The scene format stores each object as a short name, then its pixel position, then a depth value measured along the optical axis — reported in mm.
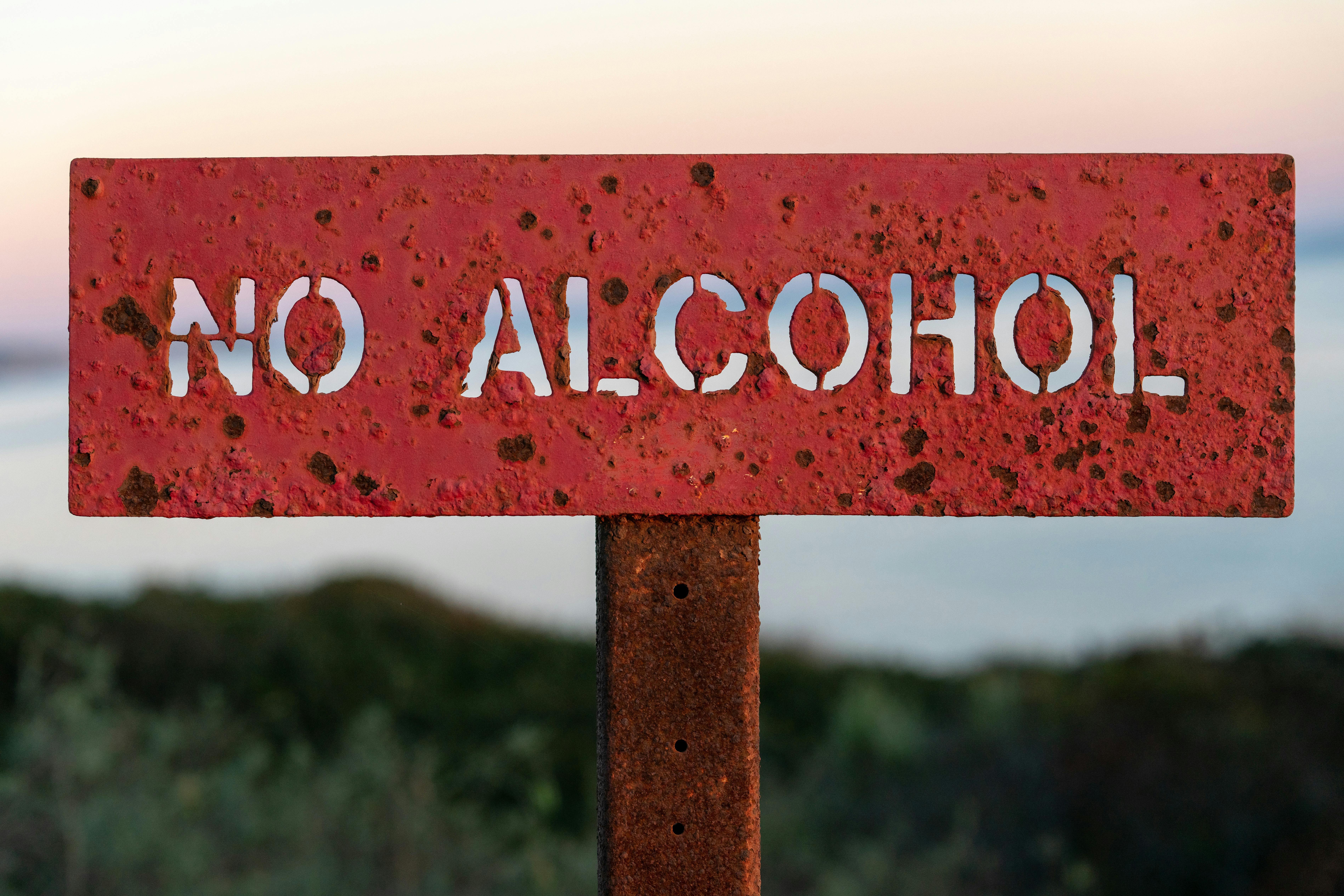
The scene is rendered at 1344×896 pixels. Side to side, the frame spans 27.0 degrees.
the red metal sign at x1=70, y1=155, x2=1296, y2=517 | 1003
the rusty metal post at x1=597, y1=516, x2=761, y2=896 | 1023
